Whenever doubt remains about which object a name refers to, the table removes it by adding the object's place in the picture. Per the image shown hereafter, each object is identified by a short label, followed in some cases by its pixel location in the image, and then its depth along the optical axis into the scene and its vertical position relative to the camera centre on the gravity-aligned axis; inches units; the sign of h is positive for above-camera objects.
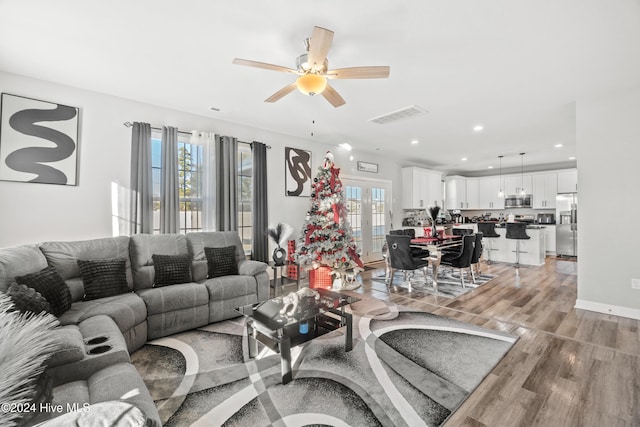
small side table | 184.1 -41.9
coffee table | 86.9 -37.5
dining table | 177.8 -21.3
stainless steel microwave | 332.2 +11.0
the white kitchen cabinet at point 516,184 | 332.7 +31.8
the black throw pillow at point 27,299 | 73.7 -22.5
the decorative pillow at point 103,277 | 108.3 -24.7
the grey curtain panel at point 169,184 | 150.3 +15.4
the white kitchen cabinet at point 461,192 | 368.5 +24.4
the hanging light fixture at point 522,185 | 334.3 +30.0
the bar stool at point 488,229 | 266.1 -16.9
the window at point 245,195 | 185.2 +11.4
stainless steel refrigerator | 287.0 -14.8
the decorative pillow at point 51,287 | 88.2 -23.1
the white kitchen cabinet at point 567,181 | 300.8 +30.5
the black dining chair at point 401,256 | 173.8 -27.5
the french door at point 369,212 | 260.4 -0.1
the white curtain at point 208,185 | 165.5 +16.1
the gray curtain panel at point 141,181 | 142.3 +16.4
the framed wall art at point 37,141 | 116.3 +31.0
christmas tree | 187.3 -12.7
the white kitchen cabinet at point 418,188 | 304.1 +25.5
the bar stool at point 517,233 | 243.2 -18.9
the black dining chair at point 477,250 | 194.8 -27.1
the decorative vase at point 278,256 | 178.2 -27.0
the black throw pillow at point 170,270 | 125.3 -25.1
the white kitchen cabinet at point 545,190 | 314.8 +22.2
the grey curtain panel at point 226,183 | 169.5 +17.8
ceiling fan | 84.1 +45.1
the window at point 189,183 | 161.2 +17.0
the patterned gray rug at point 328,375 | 73.7 -51.1
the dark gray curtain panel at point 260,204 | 184.2 +5.6
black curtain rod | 142.7 +45.0
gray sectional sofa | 59.9 -32.5
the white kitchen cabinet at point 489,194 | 358.9 +21.9
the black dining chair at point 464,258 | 182.4 -30.0
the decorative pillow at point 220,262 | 141.1 -24.2
